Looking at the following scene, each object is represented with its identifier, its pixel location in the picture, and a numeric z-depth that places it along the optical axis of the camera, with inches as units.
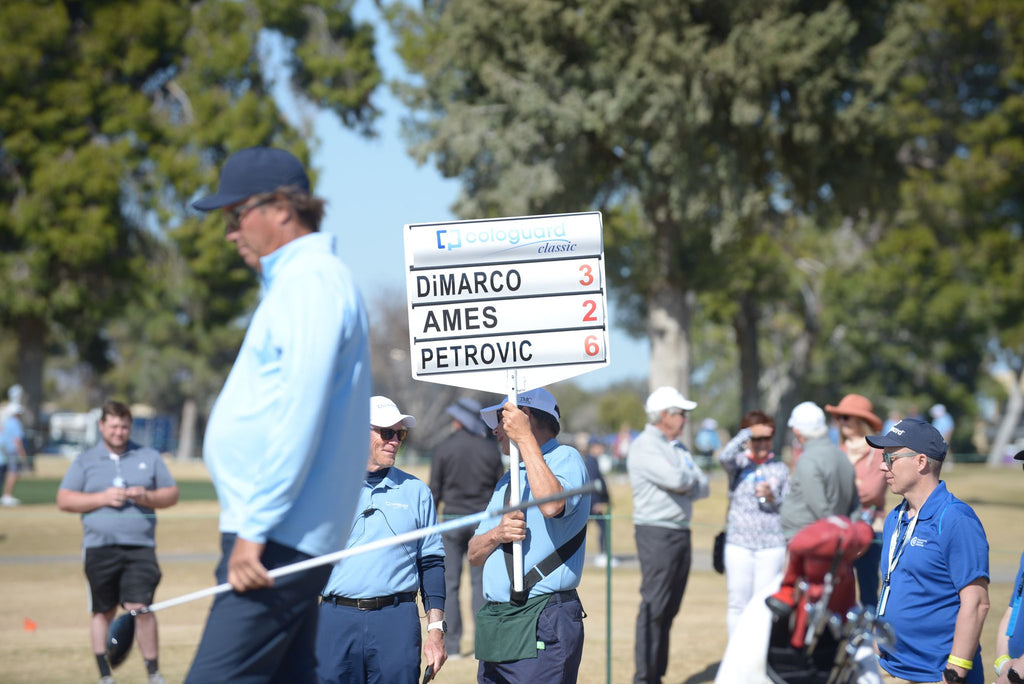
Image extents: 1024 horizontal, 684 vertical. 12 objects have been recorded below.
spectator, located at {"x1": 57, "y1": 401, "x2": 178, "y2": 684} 685.9
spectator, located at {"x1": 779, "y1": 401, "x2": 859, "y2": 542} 673.6
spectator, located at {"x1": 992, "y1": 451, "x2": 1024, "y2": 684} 398.9
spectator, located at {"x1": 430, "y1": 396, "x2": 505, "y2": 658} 859.4
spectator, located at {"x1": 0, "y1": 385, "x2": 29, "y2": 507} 1747.0
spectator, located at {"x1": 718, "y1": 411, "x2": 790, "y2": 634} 713.0
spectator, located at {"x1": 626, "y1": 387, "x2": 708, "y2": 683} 695.1
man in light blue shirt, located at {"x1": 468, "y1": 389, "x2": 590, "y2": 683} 422.6
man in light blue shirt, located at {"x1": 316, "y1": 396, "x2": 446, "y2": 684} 422.6
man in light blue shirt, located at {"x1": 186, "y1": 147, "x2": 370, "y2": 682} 252.2
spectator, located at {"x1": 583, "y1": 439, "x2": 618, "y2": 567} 989.5
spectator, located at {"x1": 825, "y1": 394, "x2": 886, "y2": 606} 740.0
